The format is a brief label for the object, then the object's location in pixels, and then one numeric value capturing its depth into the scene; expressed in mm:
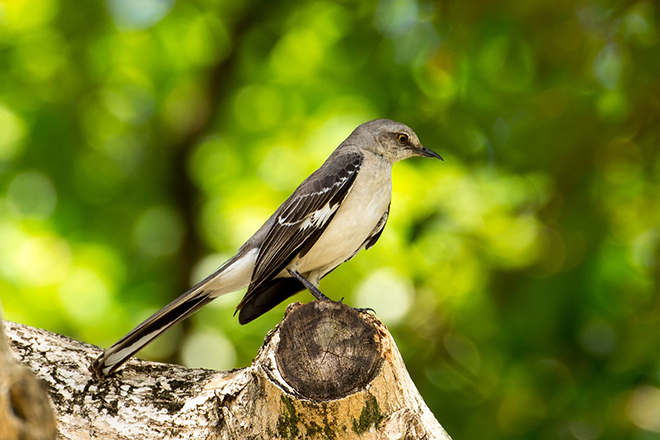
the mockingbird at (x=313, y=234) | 8742
